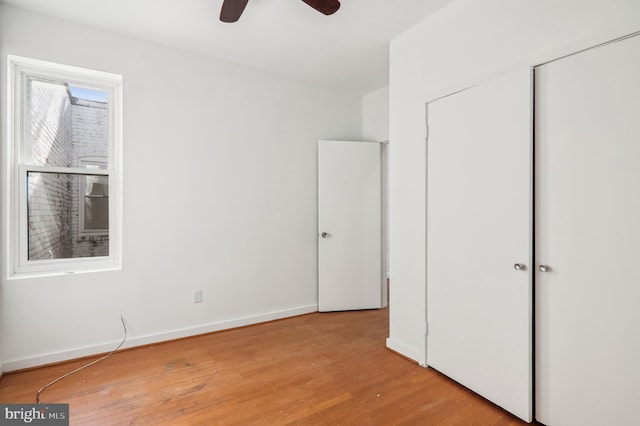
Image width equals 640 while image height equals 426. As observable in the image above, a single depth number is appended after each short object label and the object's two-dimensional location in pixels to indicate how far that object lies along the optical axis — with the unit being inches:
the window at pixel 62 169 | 97.6
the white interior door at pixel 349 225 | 150.6
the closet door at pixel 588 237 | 57.4
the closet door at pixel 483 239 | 72.2
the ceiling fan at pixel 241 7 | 77.4
